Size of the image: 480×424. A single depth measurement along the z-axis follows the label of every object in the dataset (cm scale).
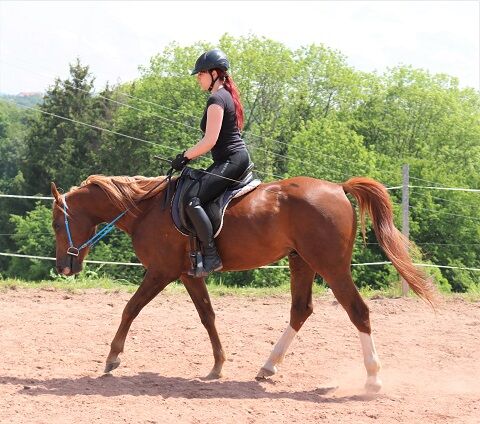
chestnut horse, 683
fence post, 1224
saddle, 697
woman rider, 686
